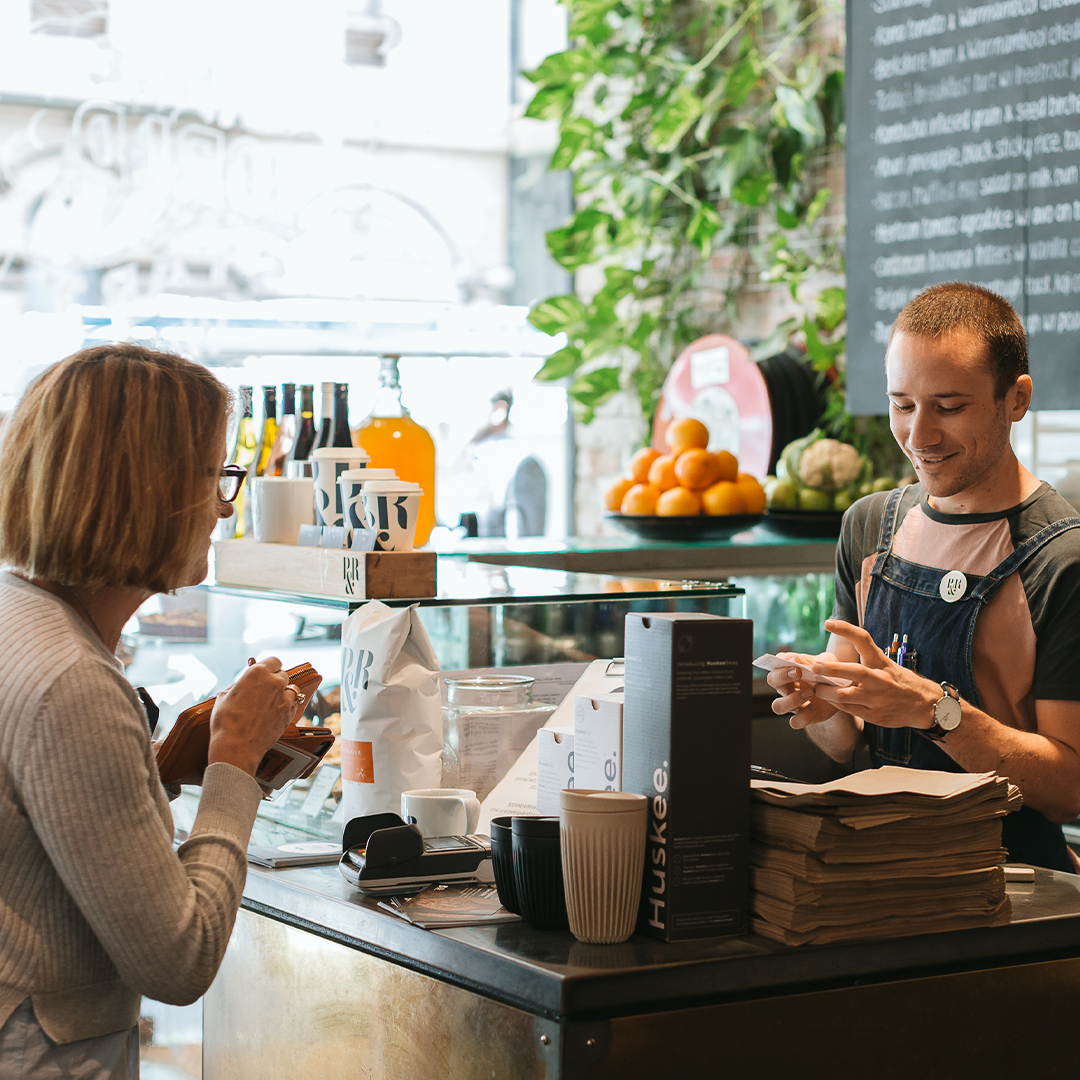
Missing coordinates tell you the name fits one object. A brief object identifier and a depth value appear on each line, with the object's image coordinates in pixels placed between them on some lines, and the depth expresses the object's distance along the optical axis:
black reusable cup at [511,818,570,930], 1.39
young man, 1.88
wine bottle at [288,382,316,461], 2.38
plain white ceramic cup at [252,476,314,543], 2.23
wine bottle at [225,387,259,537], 2.44
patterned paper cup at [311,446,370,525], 2.09
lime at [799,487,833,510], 3.66
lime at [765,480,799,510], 3.67
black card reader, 1.56
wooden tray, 1.92
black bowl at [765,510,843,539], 3.58
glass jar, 1.89
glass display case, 2.03
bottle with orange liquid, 2.45
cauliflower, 3.67
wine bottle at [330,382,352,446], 2.34
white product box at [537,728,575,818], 1.64
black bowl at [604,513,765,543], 3.36
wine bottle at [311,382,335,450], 2.34
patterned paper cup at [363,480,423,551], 1.96
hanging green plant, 4.68
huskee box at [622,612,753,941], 1.35
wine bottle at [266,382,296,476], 2.41
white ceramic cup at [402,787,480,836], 1.70
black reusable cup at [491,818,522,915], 1.43
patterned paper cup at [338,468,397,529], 2.00
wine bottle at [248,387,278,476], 2.47
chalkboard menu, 3.54
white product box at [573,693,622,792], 1.49
